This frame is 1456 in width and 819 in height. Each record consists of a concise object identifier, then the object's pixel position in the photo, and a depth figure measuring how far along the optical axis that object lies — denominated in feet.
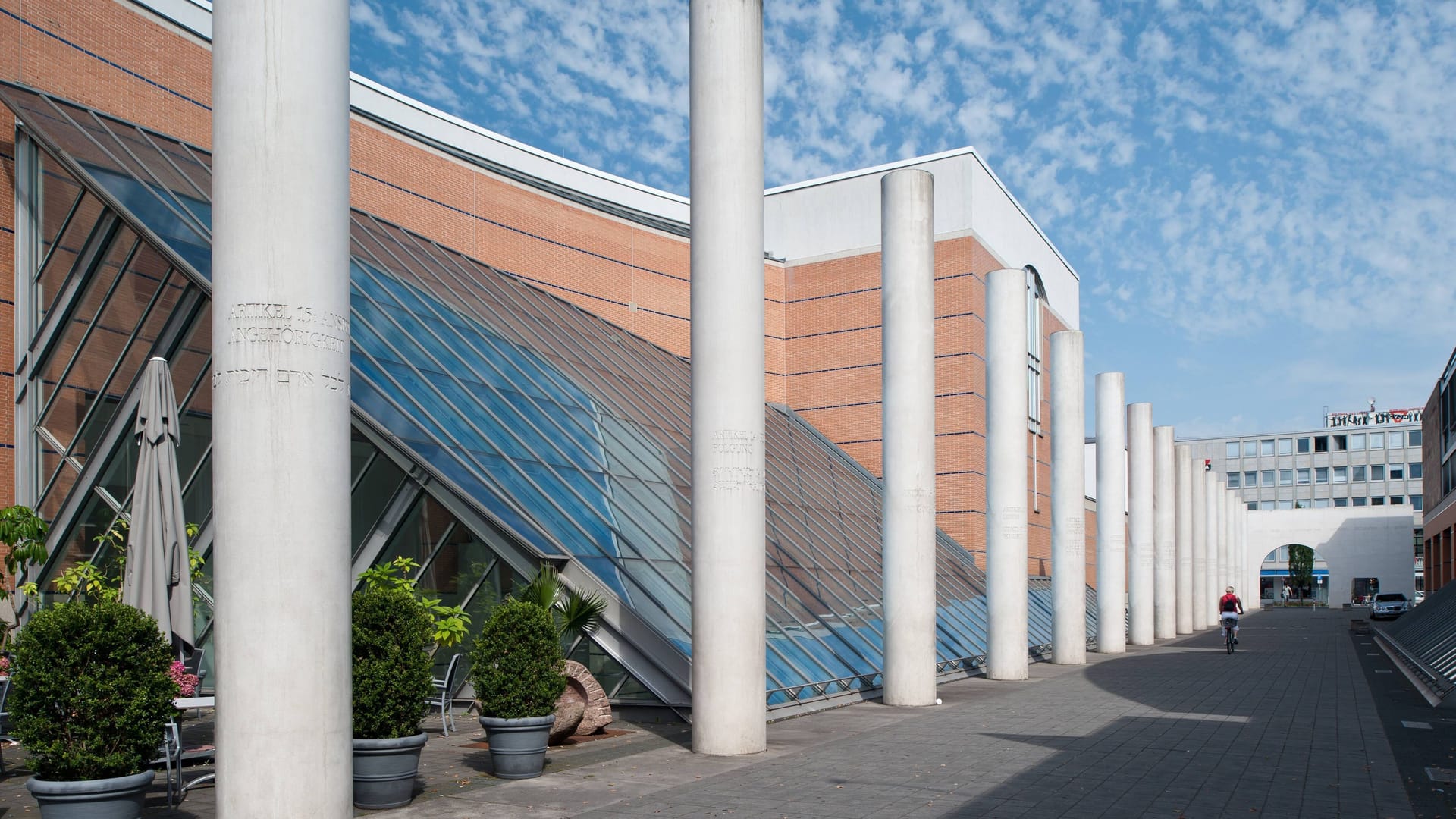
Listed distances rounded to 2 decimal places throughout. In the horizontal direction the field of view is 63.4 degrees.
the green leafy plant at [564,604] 41.52
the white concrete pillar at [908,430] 52.85
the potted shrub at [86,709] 24.02
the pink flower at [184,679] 32.99
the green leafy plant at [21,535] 40.83
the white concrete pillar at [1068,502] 81.46
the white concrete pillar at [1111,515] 97.25
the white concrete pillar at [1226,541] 199.52
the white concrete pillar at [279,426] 25.07
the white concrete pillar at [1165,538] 125.39
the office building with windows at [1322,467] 343.46
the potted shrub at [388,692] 28.96
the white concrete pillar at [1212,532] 180.24
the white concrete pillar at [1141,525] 112.57
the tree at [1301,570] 321.52
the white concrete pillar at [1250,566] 268.00
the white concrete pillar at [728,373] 38.65
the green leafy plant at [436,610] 39.78
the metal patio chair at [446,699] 39.83
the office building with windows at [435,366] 46.78
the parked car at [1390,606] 185.37
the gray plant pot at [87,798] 23.48
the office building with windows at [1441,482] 172.76
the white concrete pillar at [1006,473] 66.95
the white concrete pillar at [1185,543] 142.72
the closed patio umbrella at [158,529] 33.42
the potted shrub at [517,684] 33.27
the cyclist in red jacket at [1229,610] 94.22
